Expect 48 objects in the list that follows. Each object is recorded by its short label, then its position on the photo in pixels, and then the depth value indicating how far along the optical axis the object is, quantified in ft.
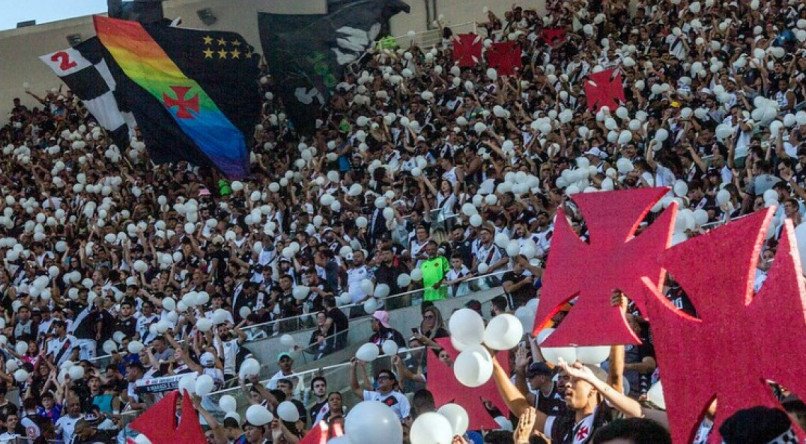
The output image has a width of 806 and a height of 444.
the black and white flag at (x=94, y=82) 117.19
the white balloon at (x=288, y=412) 52.95
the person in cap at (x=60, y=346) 83.17
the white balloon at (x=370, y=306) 70.59
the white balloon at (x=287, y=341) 70.23
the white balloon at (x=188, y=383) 63.02
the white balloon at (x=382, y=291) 73.15
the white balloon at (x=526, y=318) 48.24
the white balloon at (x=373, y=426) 28.35
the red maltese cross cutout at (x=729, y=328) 22.57
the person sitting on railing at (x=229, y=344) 71.61
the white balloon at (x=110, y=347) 81.71
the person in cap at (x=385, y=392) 52.03
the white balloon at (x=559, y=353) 32.83
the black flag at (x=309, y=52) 108.99
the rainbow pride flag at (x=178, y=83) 108.37
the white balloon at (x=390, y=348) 58.08
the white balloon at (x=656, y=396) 30.94
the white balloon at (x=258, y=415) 51.47
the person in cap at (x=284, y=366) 63.36
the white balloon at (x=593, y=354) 33.21
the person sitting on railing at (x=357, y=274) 74.69
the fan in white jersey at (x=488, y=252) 68.59
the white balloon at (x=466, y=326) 36.19
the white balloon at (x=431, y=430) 30.42
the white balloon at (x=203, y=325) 73.61
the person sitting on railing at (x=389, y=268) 73.93
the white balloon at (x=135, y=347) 77.66
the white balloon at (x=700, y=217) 57.77
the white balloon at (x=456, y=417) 32.73
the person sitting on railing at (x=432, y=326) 61.21
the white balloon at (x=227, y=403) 59.21
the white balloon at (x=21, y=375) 80.18
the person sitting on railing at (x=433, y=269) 69.77
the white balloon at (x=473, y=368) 34.81
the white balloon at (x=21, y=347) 84.17
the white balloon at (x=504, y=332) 35.83
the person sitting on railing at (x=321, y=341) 68.54
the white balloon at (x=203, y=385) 61.05
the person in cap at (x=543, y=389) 37.24
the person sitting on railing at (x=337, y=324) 69.05
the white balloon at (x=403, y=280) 72.95
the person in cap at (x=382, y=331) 64.39
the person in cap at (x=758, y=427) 15.38
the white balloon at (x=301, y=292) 76.48
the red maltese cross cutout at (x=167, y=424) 41.73
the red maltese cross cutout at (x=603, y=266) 30.91
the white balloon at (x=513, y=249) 65.57
